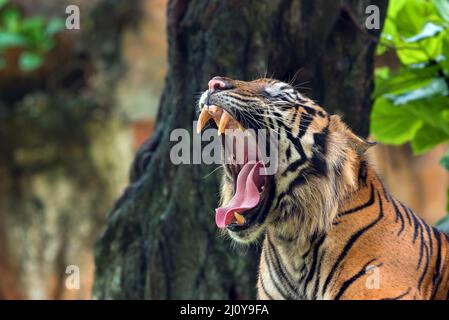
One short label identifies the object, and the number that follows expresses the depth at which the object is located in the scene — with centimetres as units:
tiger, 580
